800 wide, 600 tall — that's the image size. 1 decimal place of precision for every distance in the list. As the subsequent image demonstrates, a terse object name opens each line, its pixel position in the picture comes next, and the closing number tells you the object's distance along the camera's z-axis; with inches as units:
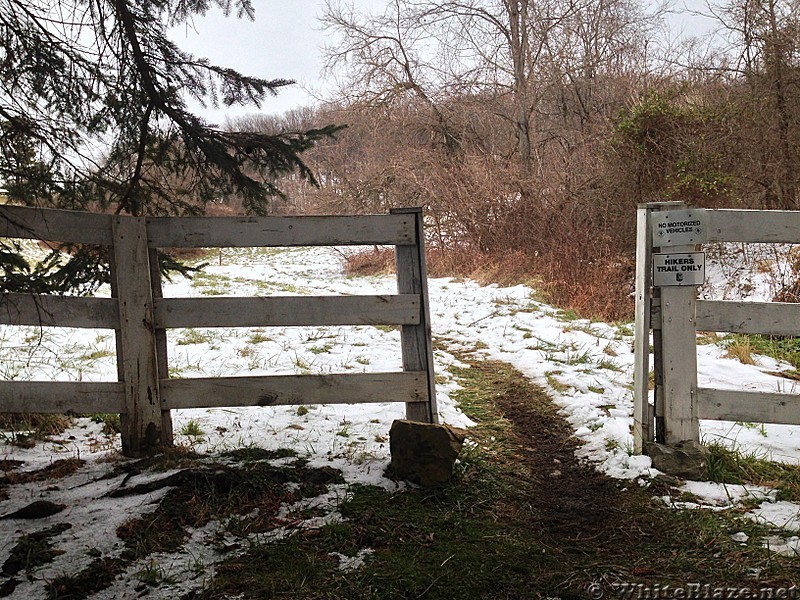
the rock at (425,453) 139.8
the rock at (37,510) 120.3
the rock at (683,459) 144.9
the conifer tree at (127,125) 138.6
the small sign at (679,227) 144.0
